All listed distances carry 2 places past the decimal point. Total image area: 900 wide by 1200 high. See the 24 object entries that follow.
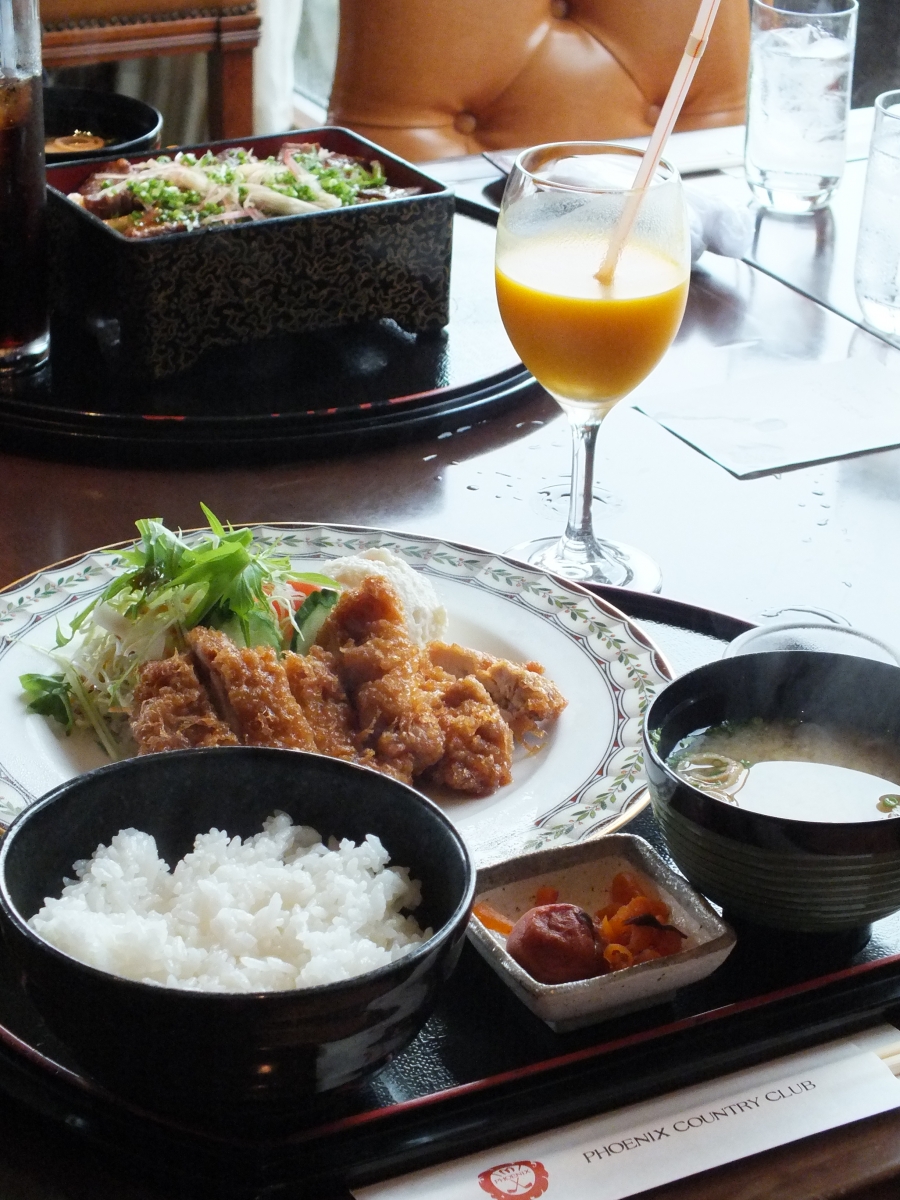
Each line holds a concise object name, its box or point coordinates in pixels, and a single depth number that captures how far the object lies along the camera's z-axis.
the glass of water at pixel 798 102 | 2.35
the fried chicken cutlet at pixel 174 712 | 1.12
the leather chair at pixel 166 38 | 3.56
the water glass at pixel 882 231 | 1.97
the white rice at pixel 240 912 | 0.81
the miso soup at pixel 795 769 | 1.01
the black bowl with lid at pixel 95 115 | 2.45
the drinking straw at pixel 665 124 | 1.32
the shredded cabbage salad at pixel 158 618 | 1.20
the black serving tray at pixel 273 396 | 1.71
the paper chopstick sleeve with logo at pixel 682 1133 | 0.79
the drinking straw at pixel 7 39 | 1.61
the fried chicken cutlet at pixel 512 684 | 1.21
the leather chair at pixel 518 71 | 3.38
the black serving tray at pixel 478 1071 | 0.78
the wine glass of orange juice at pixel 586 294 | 1.46
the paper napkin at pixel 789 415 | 1.80
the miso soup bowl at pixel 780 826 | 0.89
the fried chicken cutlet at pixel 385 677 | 1.15
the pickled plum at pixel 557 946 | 0.90
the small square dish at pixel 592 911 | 0.87
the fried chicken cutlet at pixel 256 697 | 1.12
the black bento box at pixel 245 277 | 1.74
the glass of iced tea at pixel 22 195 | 1.64
